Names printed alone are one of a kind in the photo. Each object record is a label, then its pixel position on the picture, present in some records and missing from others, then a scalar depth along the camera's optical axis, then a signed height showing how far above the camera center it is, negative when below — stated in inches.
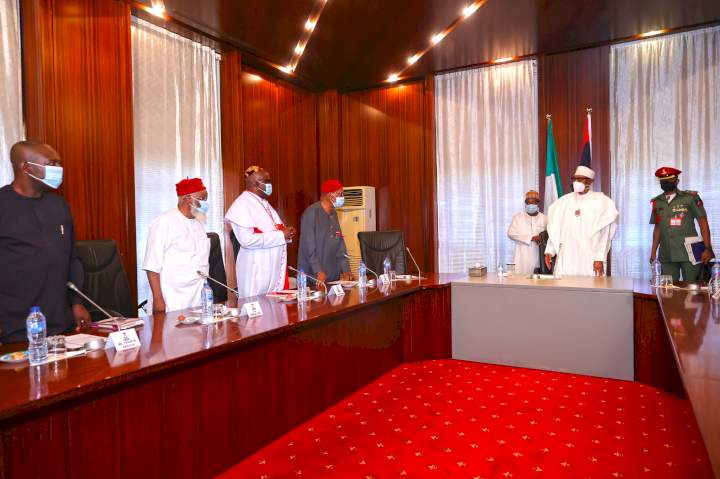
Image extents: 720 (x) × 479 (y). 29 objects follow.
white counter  133.5 -28.0
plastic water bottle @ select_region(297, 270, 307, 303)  118.2 -14.4
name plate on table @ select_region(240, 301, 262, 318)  100.4 -16.2
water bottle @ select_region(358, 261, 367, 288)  143.3 -14.5
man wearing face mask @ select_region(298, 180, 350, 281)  158.1 -3.2
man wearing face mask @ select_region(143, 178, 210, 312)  111.6 -4.9
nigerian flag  219.1 +22.9
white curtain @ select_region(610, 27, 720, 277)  200.8 +40.7
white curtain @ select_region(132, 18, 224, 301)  173.6 +41.8
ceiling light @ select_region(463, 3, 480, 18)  177.2 +78.8
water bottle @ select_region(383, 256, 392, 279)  156.6 -12.8
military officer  175.6 -0.6
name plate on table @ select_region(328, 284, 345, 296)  130.2 -16.2
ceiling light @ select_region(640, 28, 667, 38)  201.3 +77.6
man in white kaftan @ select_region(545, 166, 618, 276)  170.1 -1.3
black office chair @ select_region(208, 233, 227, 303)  141.6 -11.0
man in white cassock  146.4 -2.5
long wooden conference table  58.1 -24.6
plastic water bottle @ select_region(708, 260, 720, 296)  116.4 -13.9
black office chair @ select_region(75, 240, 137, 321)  113.7 -10.6
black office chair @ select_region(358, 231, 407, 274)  181.2 -7.3
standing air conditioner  253.8 +7.0
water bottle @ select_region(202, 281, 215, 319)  94.1 -13.9
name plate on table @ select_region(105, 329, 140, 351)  73.4 -16.1
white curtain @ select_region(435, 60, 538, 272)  235.9 +33.9
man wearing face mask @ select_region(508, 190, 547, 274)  217.5 -3.1
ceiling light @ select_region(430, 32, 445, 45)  203.6 +78.8
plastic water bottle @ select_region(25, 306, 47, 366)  66.7 -14.2
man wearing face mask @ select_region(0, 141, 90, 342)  86.0 -2.0
